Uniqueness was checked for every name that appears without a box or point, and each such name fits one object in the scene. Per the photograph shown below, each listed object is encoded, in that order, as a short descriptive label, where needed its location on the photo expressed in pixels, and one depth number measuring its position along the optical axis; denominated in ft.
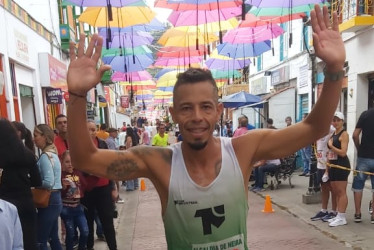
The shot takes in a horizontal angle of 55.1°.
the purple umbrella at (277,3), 27.32
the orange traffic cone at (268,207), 23.95
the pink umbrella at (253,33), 38.22
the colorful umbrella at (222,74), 62.08
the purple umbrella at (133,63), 48.62
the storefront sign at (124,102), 114.11
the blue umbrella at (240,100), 40.41
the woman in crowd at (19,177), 10.94
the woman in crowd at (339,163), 19.06
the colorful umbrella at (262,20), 33.71
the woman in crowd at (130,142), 32.63
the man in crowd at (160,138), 35.91
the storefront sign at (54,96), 32.37
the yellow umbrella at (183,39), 39.84
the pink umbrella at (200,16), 32.58
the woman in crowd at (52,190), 13.67
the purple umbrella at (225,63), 54.13
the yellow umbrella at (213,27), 37.17
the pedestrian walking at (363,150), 18.75
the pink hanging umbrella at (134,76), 60.66
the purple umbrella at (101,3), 25.29
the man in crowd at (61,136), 16.73
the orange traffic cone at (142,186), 34.37
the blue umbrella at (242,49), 43.73
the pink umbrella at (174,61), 54.07
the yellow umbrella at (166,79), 65.00
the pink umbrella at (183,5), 28.78
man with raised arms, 6.11
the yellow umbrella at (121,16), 30.91
